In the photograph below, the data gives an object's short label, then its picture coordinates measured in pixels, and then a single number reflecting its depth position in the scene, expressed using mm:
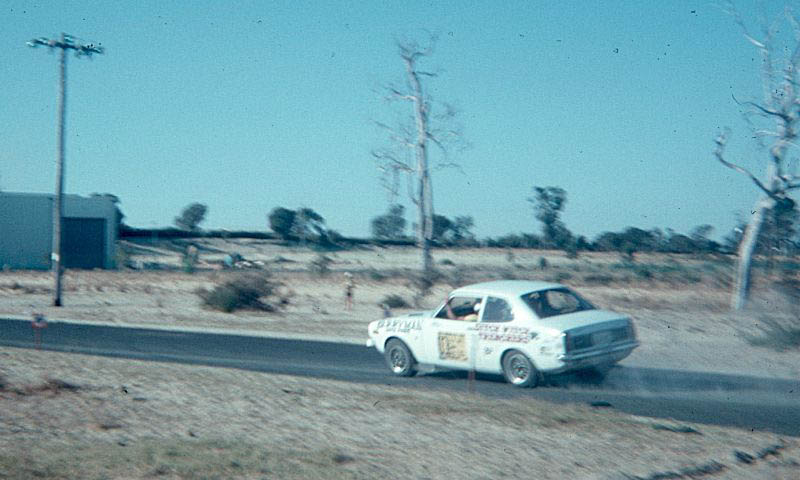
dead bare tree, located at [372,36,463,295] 46281
